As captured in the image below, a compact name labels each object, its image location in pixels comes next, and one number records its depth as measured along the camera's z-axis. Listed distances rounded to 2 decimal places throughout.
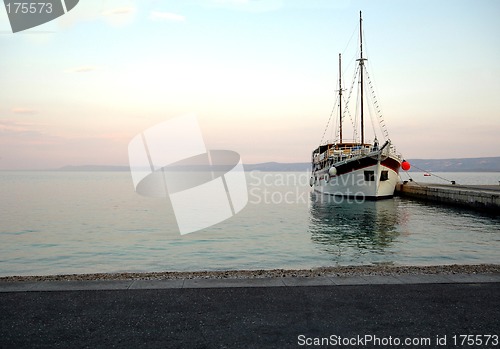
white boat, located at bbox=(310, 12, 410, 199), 50.88
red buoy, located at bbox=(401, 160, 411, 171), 48.25
